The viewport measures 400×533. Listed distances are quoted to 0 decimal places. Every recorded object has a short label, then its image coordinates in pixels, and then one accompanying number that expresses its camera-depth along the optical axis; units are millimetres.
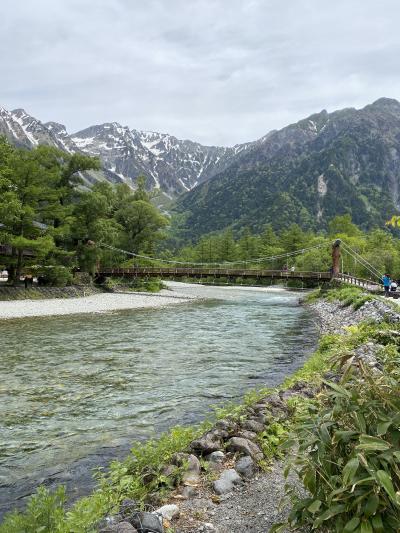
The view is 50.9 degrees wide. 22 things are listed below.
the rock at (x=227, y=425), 6000
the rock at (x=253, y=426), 5930
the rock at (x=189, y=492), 4270
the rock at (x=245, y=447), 5153
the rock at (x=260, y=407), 6752
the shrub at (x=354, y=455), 2400
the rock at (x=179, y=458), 4979
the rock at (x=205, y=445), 5348
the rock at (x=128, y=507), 3906
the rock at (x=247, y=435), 5665
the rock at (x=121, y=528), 3305
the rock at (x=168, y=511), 3831
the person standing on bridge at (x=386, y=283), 25953
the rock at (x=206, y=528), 3648
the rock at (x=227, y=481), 4395
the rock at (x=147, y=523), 3430
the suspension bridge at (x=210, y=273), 45656
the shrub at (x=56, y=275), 36944
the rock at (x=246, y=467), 4746
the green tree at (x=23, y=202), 31484
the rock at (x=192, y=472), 4590
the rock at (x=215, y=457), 5108
